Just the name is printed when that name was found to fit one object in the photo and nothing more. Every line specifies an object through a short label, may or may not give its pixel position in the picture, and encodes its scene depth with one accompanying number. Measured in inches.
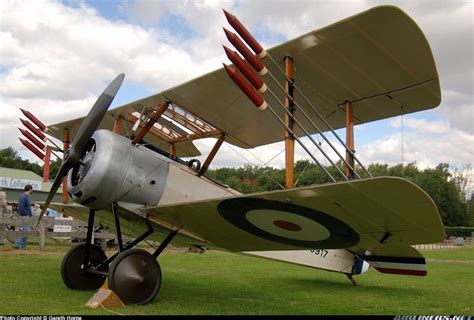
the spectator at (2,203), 537.0
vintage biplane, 194.9
